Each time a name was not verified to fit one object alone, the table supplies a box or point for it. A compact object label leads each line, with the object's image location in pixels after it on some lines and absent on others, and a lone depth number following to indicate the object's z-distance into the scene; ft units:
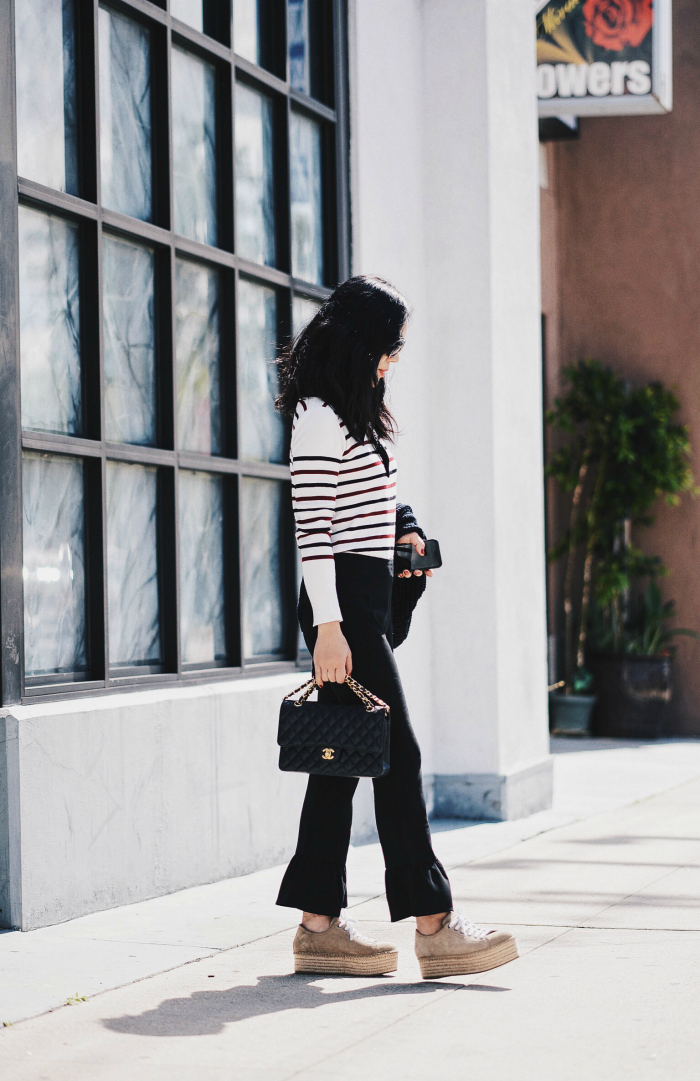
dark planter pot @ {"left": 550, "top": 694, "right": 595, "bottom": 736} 36.58
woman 12.30
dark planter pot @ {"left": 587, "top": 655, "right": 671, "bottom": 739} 36.63
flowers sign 31.86
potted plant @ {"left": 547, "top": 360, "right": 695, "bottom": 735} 36.88
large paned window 15.33
